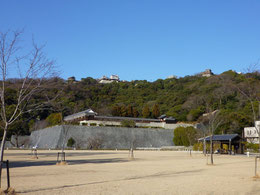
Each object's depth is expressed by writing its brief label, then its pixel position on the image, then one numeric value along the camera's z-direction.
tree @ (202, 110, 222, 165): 56.06
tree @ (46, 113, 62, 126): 57.51
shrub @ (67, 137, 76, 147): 46.81
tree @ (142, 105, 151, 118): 78.90
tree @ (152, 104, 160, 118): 79.50
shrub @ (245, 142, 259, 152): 40.56
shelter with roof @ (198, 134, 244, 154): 35.41
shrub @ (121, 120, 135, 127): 58.27
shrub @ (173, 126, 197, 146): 51.38
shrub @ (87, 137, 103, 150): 48.06
